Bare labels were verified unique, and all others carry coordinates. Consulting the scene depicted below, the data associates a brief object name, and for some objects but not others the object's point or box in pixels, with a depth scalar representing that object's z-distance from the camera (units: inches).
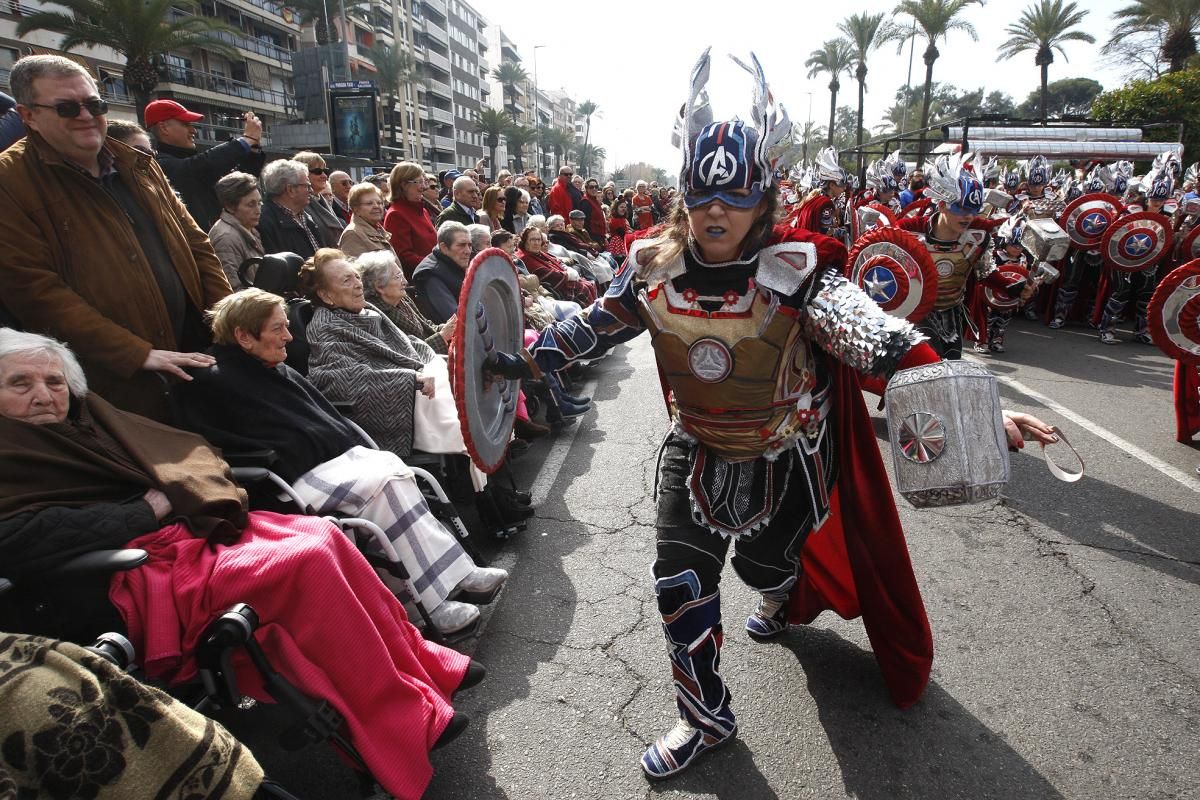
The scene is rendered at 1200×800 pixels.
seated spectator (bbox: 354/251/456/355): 171.6
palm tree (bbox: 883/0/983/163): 1338.6
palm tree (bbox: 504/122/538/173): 2851.9
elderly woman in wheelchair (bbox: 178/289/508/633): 112.8
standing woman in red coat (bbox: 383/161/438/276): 249.3
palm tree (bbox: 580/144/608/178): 4660.2
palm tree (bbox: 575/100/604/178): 4111.7
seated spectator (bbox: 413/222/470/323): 200.5
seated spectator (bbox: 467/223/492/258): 233.3
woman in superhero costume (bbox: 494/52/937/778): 81.7
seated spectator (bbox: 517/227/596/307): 314.5
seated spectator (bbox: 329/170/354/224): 286.5
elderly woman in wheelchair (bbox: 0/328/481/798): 80.9
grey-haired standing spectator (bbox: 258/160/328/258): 191.3
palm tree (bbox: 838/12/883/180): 1633.9
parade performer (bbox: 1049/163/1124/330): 385.1
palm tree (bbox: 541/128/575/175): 3637.6
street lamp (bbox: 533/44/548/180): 3764.0
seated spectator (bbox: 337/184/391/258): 211.6
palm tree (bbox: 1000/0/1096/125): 1266.0
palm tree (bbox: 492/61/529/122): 3346.5
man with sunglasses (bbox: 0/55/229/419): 107.1
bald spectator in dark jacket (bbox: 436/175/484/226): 290.6
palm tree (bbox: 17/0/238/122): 800.9
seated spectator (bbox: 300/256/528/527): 142.9
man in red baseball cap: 177.3
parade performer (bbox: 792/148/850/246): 368.2
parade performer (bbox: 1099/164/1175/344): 353.4
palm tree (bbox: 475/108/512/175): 2539.4
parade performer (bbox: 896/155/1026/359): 182.1
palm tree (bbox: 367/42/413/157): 1754.4
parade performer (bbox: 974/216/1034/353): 242.4
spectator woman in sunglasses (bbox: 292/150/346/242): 219.6
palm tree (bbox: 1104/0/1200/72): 996.6
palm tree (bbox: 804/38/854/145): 1753.2
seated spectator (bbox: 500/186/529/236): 362.3
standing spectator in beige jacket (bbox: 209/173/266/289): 170.2
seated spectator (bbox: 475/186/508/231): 318.6
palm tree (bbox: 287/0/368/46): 1278.3
